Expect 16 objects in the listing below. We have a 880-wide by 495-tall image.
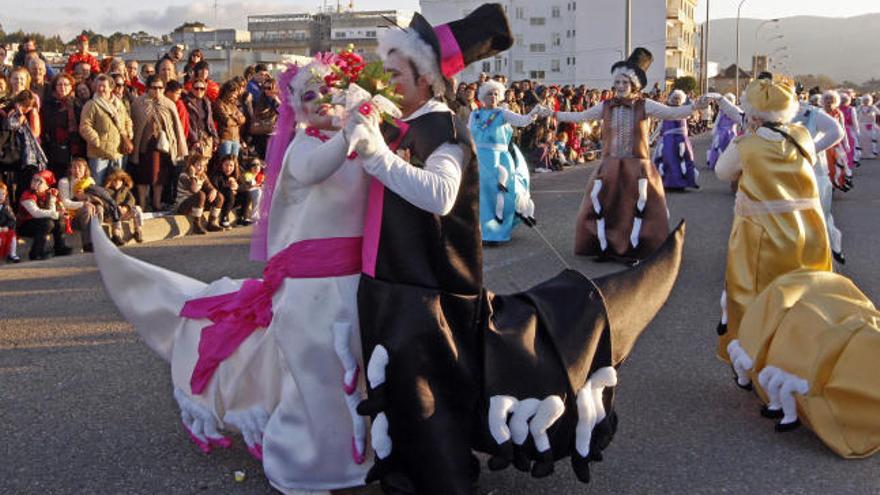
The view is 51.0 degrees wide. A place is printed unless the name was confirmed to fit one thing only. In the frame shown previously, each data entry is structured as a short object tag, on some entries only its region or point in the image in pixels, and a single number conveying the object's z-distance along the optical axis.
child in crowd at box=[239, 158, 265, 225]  12.14
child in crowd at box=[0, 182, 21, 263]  9.16
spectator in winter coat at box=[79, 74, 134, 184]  10.51
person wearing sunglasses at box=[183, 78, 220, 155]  12.05
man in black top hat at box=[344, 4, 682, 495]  3.33
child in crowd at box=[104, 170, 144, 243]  10.56
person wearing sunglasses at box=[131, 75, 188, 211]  11.38
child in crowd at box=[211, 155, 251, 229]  11.83
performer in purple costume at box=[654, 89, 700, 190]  15.91
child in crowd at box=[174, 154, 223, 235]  11.34
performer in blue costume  10.12
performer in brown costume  8.98
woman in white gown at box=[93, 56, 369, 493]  3.52
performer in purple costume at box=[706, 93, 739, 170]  18.17
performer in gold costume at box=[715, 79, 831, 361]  5.30
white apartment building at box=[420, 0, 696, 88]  79.25
